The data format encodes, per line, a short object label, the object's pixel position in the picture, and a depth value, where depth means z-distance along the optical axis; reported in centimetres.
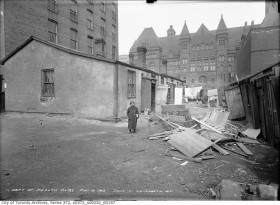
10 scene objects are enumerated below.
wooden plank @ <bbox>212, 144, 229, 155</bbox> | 581
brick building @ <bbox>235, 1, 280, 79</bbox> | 2092
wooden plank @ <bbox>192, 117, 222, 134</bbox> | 740
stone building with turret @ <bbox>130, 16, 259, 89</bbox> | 4778
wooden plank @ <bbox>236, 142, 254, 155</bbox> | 594
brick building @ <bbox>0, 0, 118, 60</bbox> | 1554
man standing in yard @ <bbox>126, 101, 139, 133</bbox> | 838
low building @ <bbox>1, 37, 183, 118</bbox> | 1153
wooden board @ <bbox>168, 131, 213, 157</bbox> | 543
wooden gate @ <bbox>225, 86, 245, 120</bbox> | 1248
